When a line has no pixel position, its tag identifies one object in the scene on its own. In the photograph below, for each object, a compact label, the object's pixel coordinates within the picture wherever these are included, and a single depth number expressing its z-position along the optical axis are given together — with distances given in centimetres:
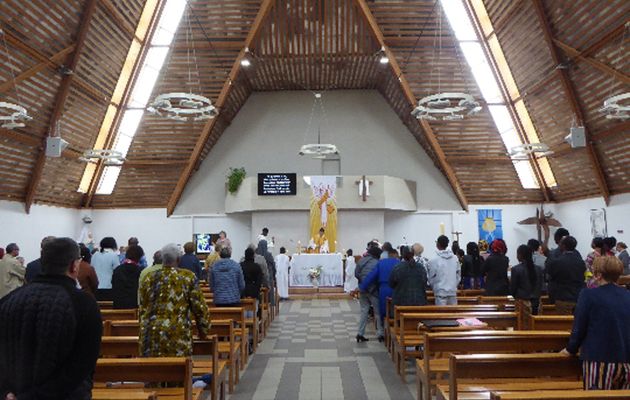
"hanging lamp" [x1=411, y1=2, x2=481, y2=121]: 986
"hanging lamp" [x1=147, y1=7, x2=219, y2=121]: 989
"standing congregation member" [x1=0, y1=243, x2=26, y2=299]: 704
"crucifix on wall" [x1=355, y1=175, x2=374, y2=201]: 1697
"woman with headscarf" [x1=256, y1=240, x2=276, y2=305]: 1026
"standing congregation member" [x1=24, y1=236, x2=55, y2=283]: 629
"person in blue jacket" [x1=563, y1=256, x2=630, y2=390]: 275
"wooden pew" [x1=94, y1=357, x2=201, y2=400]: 320
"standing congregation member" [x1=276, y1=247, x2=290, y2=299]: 1336
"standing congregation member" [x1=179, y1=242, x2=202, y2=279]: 752
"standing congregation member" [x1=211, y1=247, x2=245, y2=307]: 669
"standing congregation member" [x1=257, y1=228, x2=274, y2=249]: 1567
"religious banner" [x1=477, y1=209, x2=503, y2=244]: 1795
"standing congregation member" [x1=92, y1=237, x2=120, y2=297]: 739
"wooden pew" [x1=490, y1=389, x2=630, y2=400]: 233
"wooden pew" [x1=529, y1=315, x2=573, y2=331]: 498
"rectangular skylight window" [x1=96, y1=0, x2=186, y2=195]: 1371
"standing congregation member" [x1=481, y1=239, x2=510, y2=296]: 698
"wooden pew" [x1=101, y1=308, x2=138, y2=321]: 580
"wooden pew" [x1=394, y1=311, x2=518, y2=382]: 552
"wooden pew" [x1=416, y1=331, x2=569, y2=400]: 388
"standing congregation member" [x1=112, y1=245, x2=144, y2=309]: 589
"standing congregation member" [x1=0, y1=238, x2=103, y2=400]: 201
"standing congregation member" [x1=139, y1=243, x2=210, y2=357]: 373
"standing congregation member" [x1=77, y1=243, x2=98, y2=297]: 625
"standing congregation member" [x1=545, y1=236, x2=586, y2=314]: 584
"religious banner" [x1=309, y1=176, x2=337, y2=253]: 1669
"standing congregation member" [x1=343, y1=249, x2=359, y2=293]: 1355
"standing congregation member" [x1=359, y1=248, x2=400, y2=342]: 750
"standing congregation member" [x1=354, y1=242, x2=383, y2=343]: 797
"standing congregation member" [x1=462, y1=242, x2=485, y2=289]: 898
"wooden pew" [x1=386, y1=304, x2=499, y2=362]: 602
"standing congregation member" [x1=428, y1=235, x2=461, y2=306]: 686
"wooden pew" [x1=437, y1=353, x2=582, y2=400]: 311
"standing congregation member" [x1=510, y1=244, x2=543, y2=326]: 617
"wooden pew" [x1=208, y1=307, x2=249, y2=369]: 599
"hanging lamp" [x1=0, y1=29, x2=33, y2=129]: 852
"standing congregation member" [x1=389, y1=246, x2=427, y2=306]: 670
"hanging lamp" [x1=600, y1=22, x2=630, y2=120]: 881
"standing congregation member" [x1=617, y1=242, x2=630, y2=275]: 1021
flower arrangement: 1420
